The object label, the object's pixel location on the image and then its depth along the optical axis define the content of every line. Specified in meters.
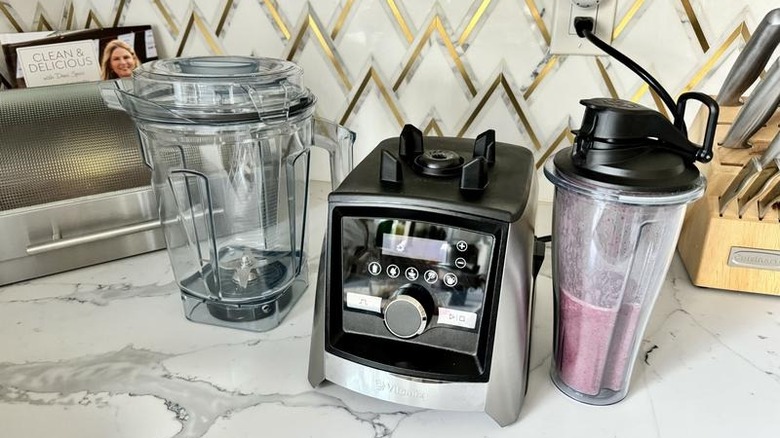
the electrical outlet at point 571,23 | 0.85
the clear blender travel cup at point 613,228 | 0.50
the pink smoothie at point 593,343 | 0.56
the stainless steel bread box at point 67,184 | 0.77
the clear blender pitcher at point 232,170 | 0.63
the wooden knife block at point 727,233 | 0.72
